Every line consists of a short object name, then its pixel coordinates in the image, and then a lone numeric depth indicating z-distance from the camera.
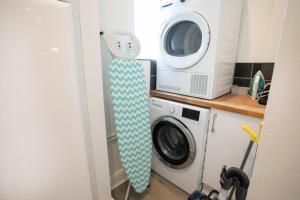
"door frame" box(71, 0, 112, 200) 0.82
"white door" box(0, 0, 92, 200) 0.59
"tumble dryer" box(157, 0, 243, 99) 1.12
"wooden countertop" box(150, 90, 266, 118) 0.95
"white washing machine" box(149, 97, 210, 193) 1.19
